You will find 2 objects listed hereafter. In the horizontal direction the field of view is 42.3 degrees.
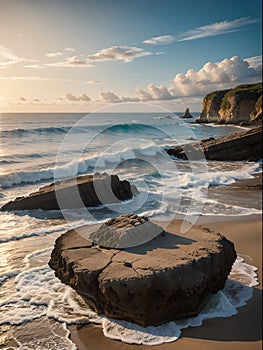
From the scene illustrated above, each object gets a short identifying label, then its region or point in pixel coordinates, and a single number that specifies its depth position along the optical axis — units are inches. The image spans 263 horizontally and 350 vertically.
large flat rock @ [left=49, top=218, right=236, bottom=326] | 166.7
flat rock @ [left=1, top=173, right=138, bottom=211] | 389.1
